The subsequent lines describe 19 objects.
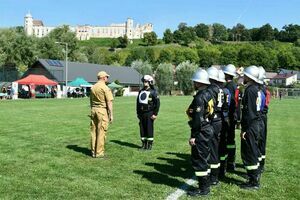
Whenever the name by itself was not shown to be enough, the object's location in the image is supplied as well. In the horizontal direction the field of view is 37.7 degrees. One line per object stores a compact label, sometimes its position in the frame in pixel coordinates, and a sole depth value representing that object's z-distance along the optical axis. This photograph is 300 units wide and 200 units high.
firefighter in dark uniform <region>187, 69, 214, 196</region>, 7.46
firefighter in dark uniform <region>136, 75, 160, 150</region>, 12.54
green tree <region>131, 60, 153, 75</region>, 115.69
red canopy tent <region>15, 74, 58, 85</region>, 60.28
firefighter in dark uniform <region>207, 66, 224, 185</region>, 8.22
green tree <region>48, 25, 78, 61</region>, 109.81
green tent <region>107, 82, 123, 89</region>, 80.00
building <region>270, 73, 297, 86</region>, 160.50
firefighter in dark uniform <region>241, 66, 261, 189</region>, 8.02
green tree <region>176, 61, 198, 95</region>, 107.81
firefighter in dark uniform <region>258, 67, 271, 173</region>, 8.27
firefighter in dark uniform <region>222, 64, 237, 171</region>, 9.43
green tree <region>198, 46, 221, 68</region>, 178.93
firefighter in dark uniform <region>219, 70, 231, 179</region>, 8.97
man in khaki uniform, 11.07
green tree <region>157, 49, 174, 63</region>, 173.52
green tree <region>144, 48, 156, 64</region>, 175.18
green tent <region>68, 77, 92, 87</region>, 71.44
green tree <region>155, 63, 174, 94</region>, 107.88
